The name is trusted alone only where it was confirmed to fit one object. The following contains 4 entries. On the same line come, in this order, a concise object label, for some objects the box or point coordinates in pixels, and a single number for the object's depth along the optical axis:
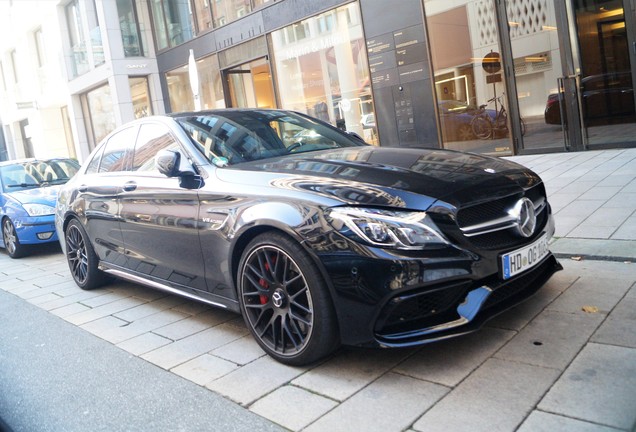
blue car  8.27
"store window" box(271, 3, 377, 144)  12.99
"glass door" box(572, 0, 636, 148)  9.40
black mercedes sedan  2.75
